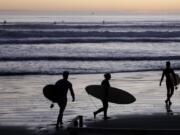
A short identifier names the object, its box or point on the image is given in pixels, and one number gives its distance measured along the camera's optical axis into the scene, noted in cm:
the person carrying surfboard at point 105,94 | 1619
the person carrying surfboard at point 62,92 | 1510
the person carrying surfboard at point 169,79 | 1953
